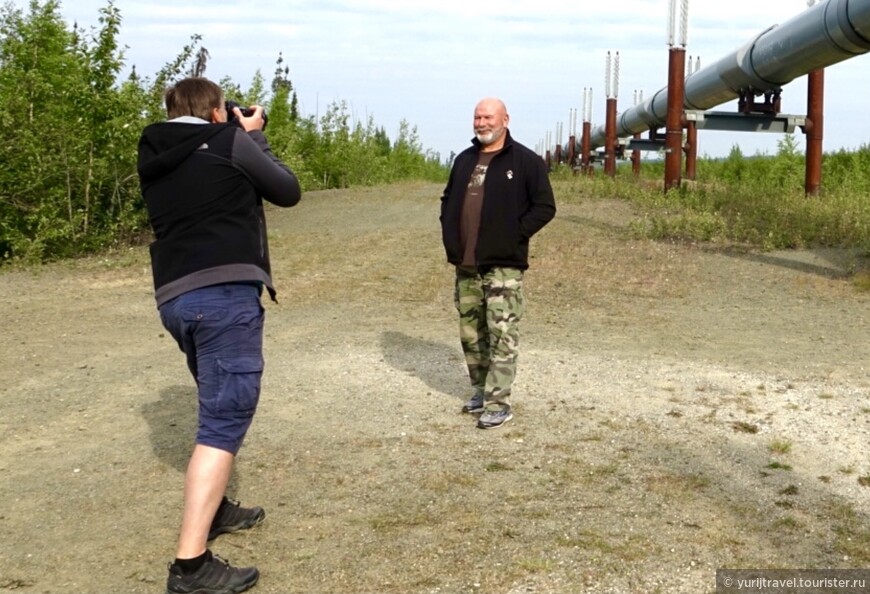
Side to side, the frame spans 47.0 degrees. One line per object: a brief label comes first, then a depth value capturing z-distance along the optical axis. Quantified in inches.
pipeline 441.2
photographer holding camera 133.3
